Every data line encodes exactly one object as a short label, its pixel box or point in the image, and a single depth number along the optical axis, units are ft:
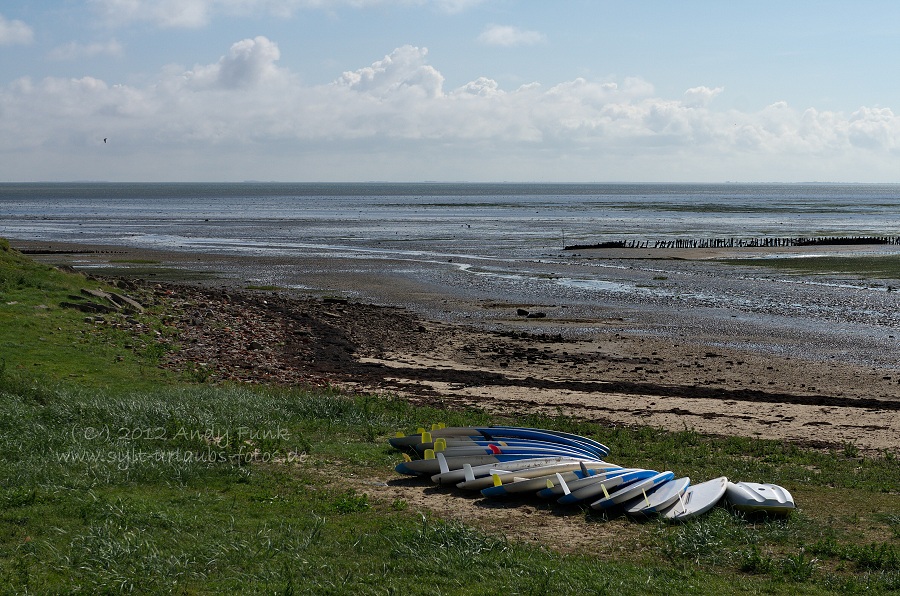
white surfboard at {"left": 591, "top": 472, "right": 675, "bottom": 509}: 35.96
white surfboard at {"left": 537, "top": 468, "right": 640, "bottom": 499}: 37.14
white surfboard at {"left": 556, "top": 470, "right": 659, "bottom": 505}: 36.65
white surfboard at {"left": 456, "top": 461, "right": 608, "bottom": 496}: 38.91
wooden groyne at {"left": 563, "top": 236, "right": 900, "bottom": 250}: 232.32
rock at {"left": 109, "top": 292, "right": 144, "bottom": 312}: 86.79
